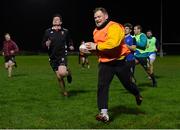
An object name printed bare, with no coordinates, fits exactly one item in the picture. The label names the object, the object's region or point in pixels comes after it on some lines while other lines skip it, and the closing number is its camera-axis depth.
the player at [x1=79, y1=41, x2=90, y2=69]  32.77
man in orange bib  9.53
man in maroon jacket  22.91
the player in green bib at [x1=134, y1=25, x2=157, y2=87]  16.27
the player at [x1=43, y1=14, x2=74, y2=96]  13.43
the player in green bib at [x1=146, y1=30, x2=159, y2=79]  20.84
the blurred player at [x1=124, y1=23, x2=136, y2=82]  14.16
